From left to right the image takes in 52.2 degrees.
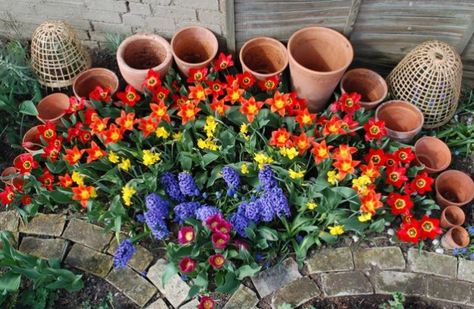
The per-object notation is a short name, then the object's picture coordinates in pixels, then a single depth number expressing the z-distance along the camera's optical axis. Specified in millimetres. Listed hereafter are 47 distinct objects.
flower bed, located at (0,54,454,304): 2586
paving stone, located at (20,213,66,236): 2869
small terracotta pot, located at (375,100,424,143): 2984
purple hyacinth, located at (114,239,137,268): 2541
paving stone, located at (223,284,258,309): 2613
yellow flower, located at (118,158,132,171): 2652
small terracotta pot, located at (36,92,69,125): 3136
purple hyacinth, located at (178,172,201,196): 2701
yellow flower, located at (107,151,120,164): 2645
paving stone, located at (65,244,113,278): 2751
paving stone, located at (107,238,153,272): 2744
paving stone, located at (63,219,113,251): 2818
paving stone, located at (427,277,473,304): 2662
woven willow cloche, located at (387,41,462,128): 2939
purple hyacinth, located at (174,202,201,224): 2691
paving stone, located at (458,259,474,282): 2723
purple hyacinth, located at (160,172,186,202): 2771
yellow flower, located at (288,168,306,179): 2541
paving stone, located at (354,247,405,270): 2736
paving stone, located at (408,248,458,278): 2738
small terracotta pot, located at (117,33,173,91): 3051
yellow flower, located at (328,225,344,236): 2562
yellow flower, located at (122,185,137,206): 2564
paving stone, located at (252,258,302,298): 2664
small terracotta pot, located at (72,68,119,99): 3162
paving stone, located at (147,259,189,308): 2645
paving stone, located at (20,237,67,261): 2795
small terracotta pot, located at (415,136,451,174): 2994
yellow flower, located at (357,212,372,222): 2457
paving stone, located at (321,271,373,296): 2658
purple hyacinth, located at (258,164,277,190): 2668
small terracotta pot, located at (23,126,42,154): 3023
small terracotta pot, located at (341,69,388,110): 3119
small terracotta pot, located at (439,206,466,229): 2785
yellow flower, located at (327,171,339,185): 2539
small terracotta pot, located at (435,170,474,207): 2875
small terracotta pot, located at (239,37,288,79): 3094
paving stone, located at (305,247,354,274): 2727
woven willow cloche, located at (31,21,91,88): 3078
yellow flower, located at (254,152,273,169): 2600
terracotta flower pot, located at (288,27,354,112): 2934
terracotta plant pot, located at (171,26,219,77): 3084
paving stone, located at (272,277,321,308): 2625
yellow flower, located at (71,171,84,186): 2656
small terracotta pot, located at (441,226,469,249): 2747
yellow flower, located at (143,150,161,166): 2590
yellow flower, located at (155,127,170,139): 2684
